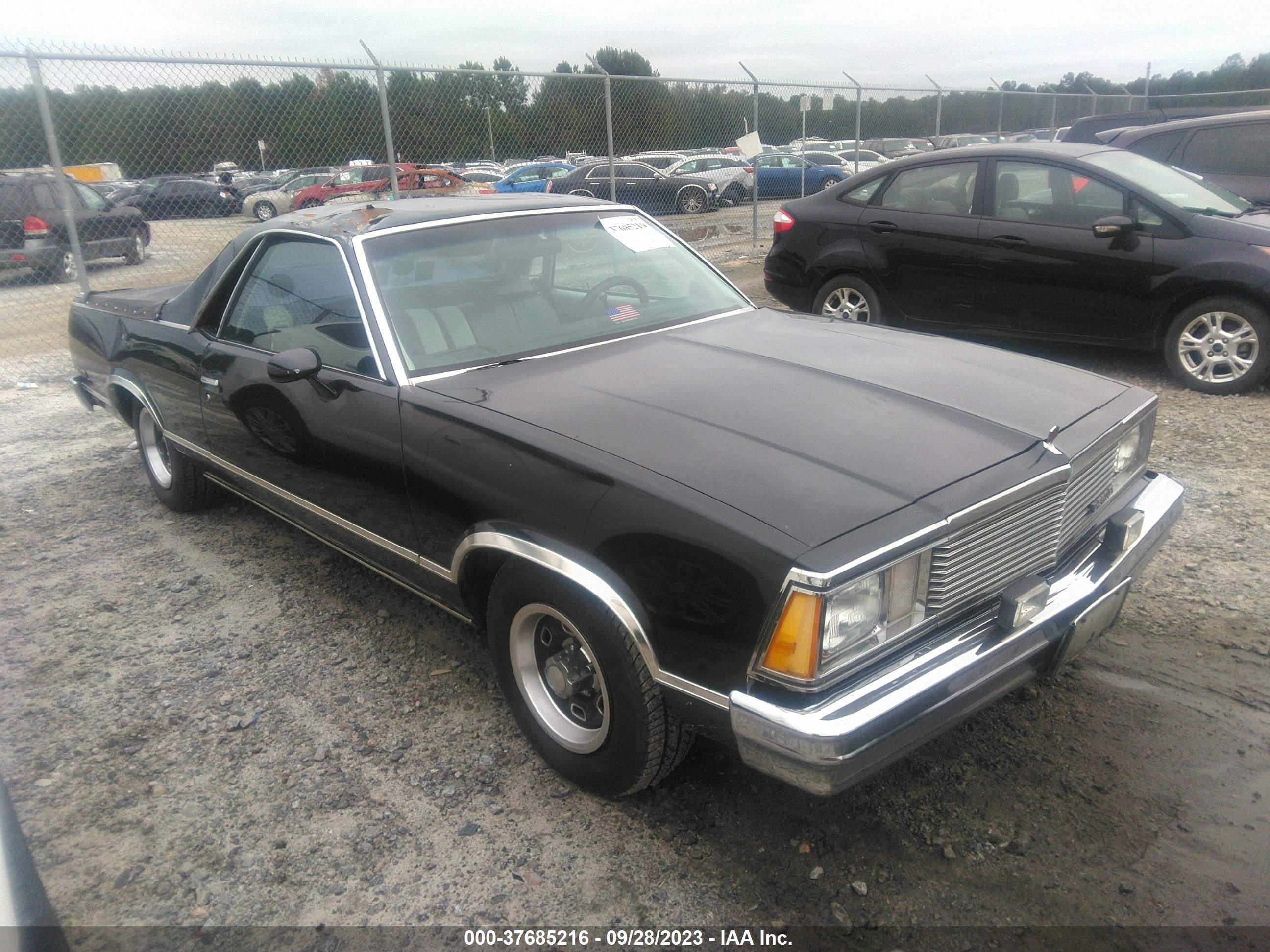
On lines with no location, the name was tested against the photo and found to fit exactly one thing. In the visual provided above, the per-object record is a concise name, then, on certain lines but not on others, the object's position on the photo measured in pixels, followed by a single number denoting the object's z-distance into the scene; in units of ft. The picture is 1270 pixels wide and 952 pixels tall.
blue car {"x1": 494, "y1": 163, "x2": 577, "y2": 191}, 60.85
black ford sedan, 18.06
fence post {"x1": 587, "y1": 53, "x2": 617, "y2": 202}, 33.73
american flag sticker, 10.98
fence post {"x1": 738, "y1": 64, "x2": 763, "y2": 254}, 41.01
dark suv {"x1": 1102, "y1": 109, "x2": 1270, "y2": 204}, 24.66
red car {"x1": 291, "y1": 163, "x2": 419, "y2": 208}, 34.47
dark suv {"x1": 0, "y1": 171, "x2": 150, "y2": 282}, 28.25
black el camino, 6.44
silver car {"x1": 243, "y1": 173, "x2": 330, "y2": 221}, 39.22
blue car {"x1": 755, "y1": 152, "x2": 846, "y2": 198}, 64.59
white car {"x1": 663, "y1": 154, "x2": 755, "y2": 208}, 62.39
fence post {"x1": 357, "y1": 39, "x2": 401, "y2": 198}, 27.55
